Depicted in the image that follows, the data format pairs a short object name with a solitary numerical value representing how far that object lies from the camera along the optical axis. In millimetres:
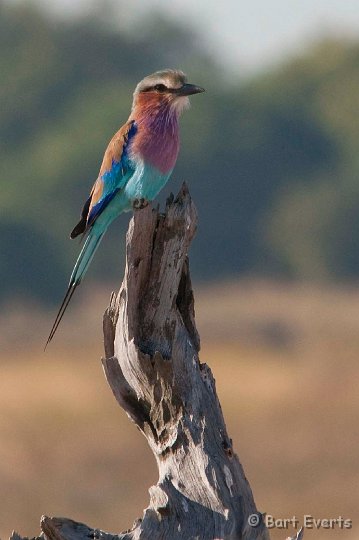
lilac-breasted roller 13312
